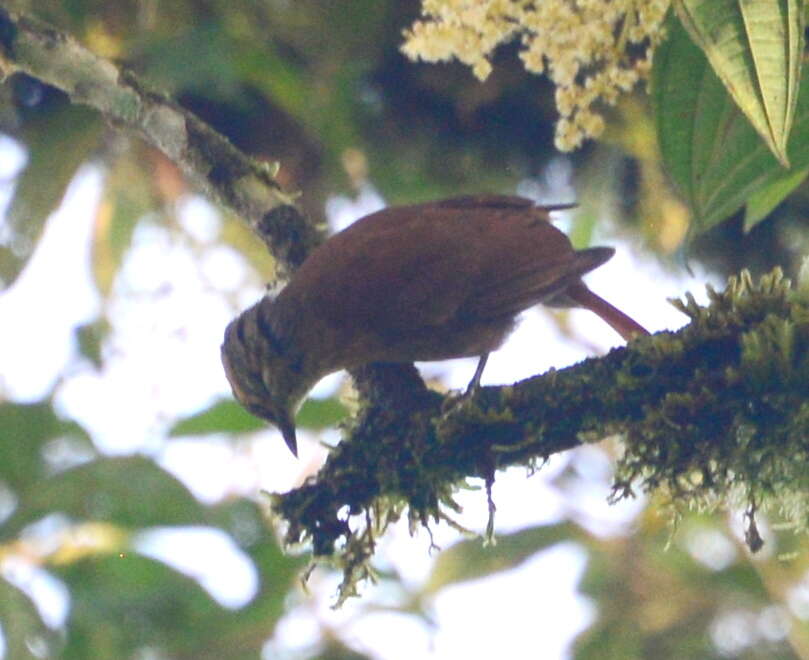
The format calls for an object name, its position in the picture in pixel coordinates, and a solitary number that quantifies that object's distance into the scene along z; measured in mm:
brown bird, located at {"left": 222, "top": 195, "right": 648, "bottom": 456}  5625
